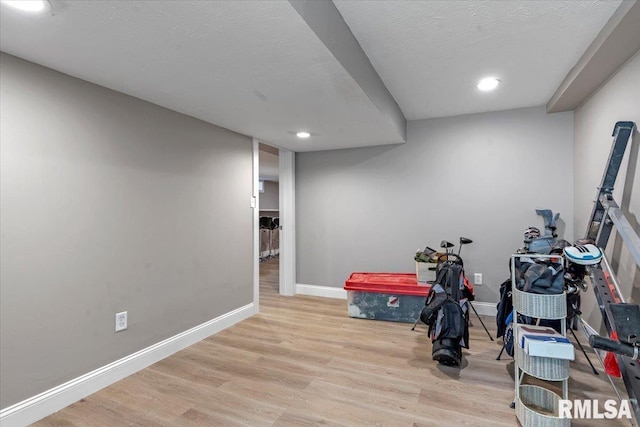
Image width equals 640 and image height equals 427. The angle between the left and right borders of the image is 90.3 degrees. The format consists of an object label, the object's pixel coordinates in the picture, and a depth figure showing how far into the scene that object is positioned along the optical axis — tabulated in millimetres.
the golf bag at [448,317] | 2291
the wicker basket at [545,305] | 1812
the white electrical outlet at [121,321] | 2307
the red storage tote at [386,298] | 3377
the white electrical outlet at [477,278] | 3623
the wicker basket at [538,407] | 1652
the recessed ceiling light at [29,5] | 1311
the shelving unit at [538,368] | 1675
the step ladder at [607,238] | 1520
